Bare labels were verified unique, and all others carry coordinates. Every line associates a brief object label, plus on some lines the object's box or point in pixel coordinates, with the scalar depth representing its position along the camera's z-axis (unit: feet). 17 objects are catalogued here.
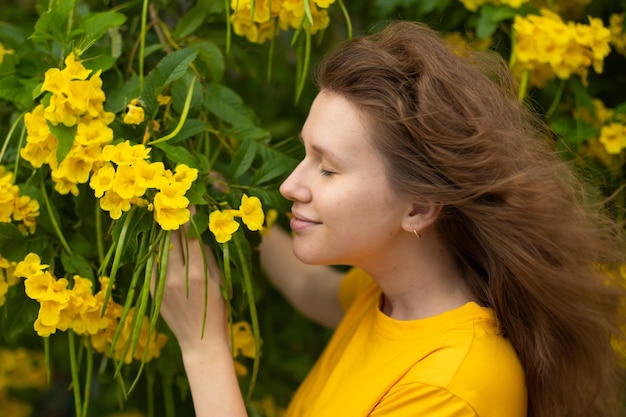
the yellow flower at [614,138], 4.89
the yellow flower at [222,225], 3.82
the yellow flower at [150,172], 3.64
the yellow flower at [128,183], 3.62
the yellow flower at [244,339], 4.67
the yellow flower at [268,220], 4.78
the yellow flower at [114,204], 3.70
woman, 3.95
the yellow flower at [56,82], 3.80
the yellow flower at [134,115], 4.06
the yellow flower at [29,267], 3.85
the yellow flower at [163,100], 4.27
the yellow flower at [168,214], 3.66
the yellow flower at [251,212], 3.98
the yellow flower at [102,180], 3.69
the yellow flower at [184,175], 3.74
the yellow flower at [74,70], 3.85
